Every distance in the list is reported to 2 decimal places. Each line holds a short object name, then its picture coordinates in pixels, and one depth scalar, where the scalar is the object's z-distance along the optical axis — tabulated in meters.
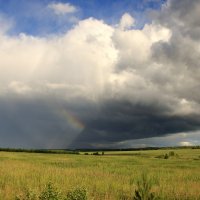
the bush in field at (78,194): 8.63
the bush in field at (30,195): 9.54
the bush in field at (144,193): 7.92
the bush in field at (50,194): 8.56
